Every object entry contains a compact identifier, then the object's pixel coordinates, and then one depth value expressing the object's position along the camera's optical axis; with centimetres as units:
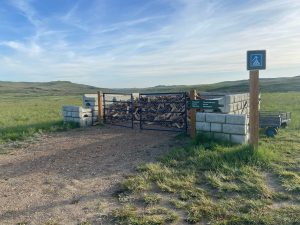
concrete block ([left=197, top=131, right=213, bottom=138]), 642
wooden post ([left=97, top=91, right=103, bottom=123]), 998
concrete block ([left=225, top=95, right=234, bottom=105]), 713
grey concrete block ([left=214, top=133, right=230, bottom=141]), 620
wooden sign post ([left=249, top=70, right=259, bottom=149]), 524
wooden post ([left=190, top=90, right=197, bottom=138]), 686
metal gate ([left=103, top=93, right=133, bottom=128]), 1020
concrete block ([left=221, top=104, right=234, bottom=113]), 709
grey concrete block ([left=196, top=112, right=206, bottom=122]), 654
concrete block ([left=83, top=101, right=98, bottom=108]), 1013
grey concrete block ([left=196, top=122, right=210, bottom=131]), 649
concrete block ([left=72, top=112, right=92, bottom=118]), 947
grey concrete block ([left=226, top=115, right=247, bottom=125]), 594
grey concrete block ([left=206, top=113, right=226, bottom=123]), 620
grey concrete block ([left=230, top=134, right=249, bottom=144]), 602
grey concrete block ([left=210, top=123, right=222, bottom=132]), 628
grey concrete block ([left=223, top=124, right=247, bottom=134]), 598
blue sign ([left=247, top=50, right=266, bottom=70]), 505
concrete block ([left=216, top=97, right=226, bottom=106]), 689
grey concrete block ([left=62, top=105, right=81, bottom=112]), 947
